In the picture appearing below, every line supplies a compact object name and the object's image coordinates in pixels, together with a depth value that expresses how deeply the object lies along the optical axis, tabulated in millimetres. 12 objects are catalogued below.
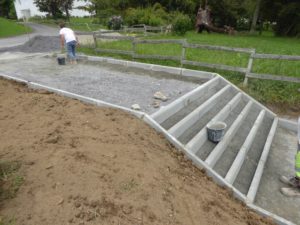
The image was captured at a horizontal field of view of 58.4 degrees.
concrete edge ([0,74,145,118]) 5112
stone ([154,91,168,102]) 5995
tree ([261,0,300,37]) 24920
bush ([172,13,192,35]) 21594
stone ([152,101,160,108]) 5522
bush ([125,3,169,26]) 26112
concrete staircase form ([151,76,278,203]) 4691
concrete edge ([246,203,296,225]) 3739
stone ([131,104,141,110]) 5289
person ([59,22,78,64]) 9500
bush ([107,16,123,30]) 25375
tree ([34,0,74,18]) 40062
